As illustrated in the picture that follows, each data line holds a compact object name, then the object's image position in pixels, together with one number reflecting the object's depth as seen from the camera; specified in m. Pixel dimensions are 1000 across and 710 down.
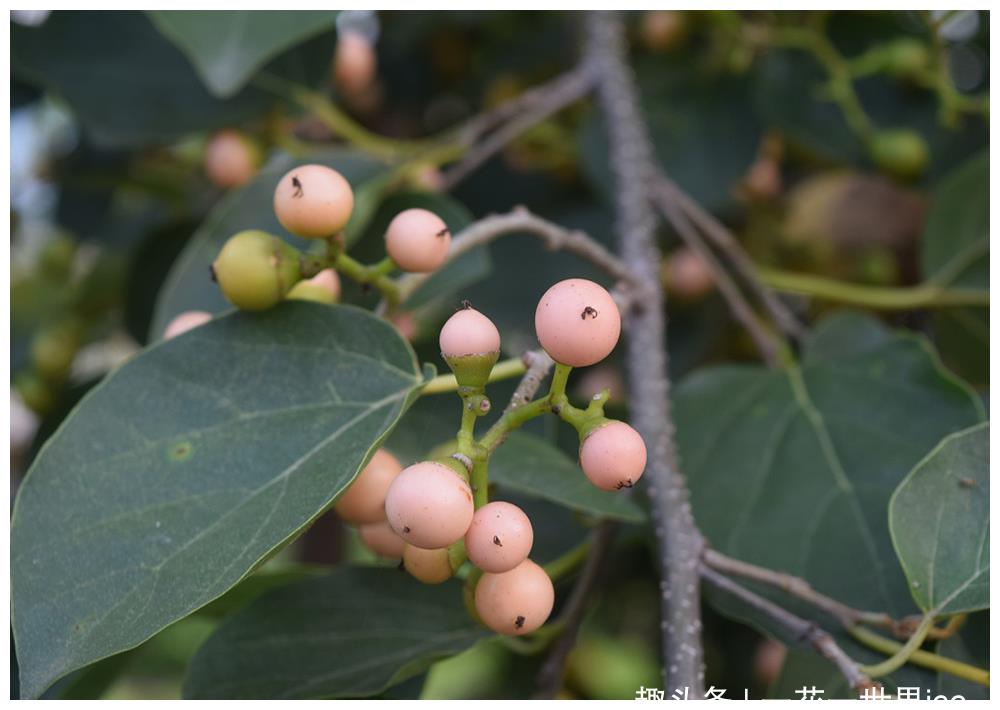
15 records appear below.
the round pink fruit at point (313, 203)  0.39
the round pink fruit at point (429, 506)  0.36
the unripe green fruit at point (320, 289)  0.41
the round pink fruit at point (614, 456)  0.37
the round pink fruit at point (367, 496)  0.40
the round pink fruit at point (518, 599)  0.38
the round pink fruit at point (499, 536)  0.37
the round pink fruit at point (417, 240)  0.40
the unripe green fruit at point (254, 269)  0.39
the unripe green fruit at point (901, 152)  0.58
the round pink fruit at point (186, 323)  0.41
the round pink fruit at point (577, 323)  0.37
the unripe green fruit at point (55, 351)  0.61
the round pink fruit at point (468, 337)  0.37
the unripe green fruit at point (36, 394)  0.60
